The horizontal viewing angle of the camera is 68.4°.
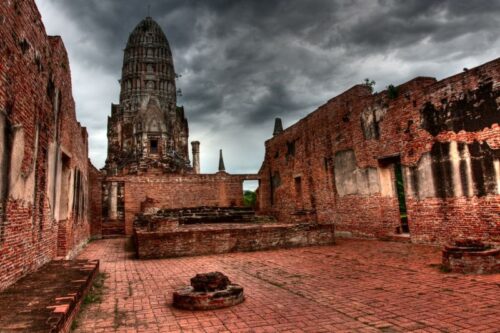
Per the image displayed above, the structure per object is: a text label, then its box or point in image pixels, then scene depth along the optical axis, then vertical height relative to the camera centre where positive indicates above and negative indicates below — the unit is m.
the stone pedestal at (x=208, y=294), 4.76 -1.10
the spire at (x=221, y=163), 39.28 +4.88
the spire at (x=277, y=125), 25.61 +5.62
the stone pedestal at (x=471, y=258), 6.22 -1.07
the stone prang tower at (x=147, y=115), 33.41 +9.79
